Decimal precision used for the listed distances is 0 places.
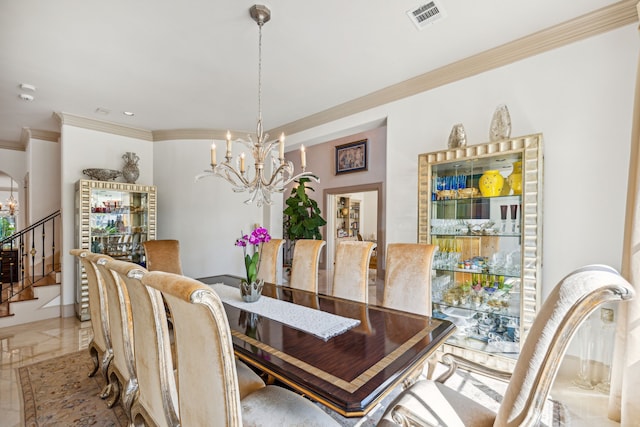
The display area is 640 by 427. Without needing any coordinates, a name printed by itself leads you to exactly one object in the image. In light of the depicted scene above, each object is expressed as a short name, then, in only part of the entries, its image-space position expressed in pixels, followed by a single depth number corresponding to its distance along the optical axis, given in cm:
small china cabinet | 387
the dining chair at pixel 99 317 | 199
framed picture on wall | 605
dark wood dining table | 103
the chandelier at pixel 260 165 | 211
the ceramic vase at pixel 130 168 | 442
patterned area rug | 192
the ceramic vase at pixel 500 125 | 238
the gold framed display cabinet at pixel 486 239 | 223
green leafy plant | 452
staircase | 383
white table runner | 156
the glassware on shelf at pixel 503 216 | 246
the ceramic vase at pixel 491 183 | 248
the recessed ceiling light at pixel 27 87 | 315
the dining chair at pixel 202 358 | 87
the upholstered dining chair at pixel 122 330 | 158
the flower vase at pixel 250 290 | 209
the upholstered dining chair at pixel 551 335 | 80
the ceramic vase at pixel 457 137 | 263
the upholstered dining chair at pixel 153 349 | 121
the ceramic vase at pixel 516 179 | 237
